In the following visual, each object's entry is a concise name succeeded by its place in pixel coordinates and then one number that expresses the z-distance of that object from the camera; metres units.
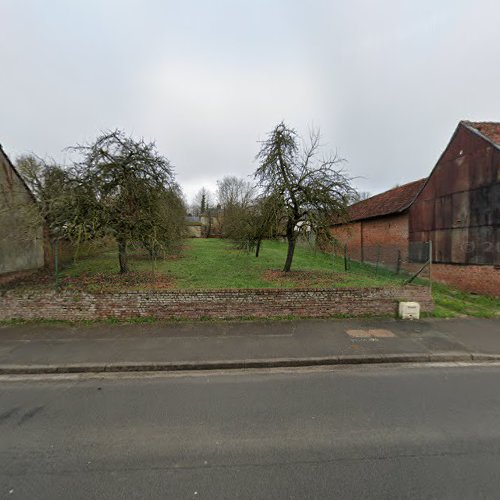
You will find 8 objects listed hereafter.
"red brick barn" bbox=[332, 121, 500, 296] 9.79
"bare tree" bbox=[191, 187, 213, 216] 70.41
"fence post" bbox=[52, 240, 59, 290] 7.02
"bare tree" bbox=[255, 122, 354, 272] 8.73
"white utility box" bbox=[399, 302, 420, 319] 7.05
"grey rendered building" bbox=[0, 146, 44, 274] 8.98
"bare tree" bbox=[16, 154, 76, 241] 7.34
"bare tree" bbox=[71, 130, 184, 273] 7.74
